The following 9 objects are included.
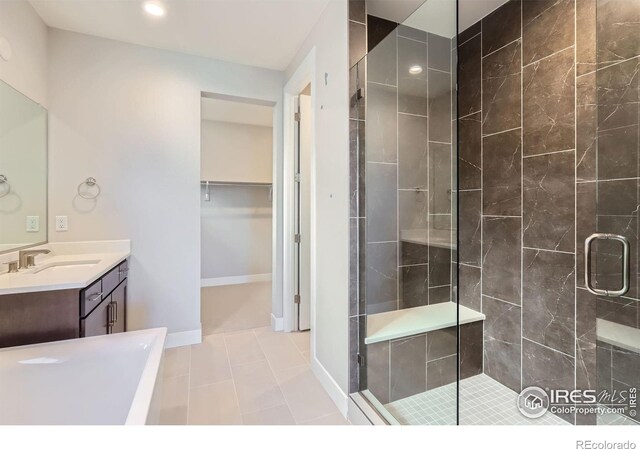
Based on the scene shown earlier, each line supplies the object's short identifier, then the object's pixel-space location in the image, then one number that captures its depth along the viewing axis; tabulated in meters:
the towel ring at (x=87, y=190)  2.36
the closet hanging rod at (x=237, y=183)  4.61
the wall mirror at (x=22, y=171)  1.81
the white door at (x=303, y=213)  2.93
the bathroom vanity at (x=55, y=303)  1.42
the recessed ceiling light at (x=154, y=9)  2.00
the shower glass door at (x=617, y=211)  1.28
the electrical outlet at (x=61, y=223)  2.28
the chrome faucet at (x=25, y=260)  1.85
